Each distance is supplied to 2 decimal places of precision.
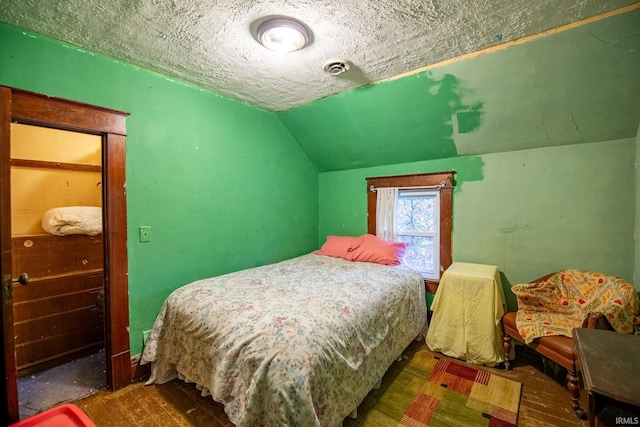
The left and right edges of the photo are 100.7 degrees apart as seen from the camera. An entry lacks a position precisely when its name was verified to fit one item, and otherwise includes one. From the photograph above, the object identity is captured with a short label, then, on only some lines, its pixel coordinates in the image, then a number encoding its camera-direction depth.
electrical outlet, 2.08
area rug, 1.63
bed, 1.22
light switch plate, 2.06
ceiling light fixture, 1.52
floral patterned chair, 1.68
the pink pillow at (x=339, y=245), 3.12
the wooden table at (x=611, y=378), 0.88
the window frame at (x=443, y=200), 2.78
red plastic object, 1.08
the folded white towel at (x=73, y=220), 2.30
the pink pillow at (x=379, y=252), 2.84
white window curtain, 3.10
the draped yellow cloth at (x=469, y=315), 2.16
